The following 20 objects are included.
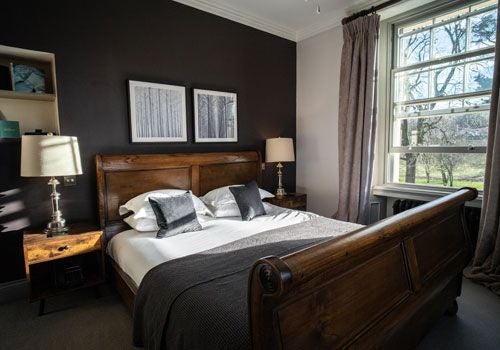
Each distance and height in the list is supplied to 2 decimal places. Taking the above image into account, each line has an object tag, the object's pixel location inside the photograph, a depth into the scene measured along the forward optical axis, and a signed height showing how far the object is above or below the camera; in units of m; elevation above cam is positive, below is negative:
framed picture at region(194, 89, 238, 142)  3.27 +0.40
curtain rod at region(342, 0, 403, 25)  3.07 +1.53
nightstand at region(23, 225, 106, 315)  2.13 -0.96
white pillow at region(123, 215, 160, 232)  2.42 -0.62
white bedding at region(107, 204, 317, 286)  1.91 -0.67
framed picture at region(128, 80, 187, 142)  2.83 +0.40
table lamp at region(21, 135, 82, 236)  2.10 -0.06
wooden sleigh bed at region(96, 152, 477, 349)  0.90 -0.58
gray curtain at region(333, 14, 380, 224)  3.24 +0.38
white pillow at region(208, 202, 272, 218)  2.87 -0.60
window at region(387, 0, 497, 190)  2.81 +0.55
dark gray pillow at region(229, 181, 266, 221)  2.80 -0.51
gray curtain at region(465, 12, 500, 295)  2.47 -0.59
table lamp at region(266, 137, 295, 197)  3.65 -0.01
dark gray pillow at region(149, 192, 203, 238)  2.30 -0.53
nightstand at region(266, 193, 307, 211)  3.56 -0.65
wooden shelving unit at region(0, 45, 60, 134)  2.35 +0.45
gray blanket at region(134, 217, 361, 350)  1.17 -0.69
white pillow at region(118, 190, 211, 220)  2.47 -0.49
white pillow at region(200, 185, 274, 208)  2.93 -0.49
